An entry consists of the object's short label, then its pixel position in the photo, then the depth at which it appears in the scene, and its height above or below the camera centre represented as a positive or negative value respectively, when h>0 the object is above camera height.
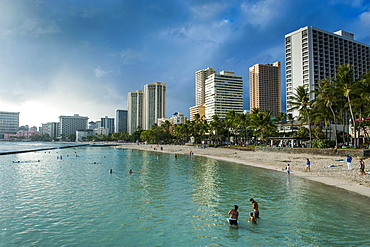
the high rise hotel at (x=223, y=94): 148.12 +25.60
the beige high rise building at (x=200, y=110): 173.25 +18.10
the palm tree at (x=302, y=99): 48.94 +7.40
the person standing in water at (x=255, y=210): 13.55 -4.35
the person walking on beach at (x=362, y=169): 22.67 -3.29
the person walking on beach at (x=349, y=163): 25.40 -3.09
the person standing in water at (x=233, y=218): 12.59 -4.43
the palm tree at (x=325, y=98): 40.38 +6.45
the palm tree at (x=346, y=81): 37.33 +8.57
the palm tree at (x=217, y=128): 87.31 +2.31
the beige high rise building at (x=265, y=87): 190.62 +38.07
